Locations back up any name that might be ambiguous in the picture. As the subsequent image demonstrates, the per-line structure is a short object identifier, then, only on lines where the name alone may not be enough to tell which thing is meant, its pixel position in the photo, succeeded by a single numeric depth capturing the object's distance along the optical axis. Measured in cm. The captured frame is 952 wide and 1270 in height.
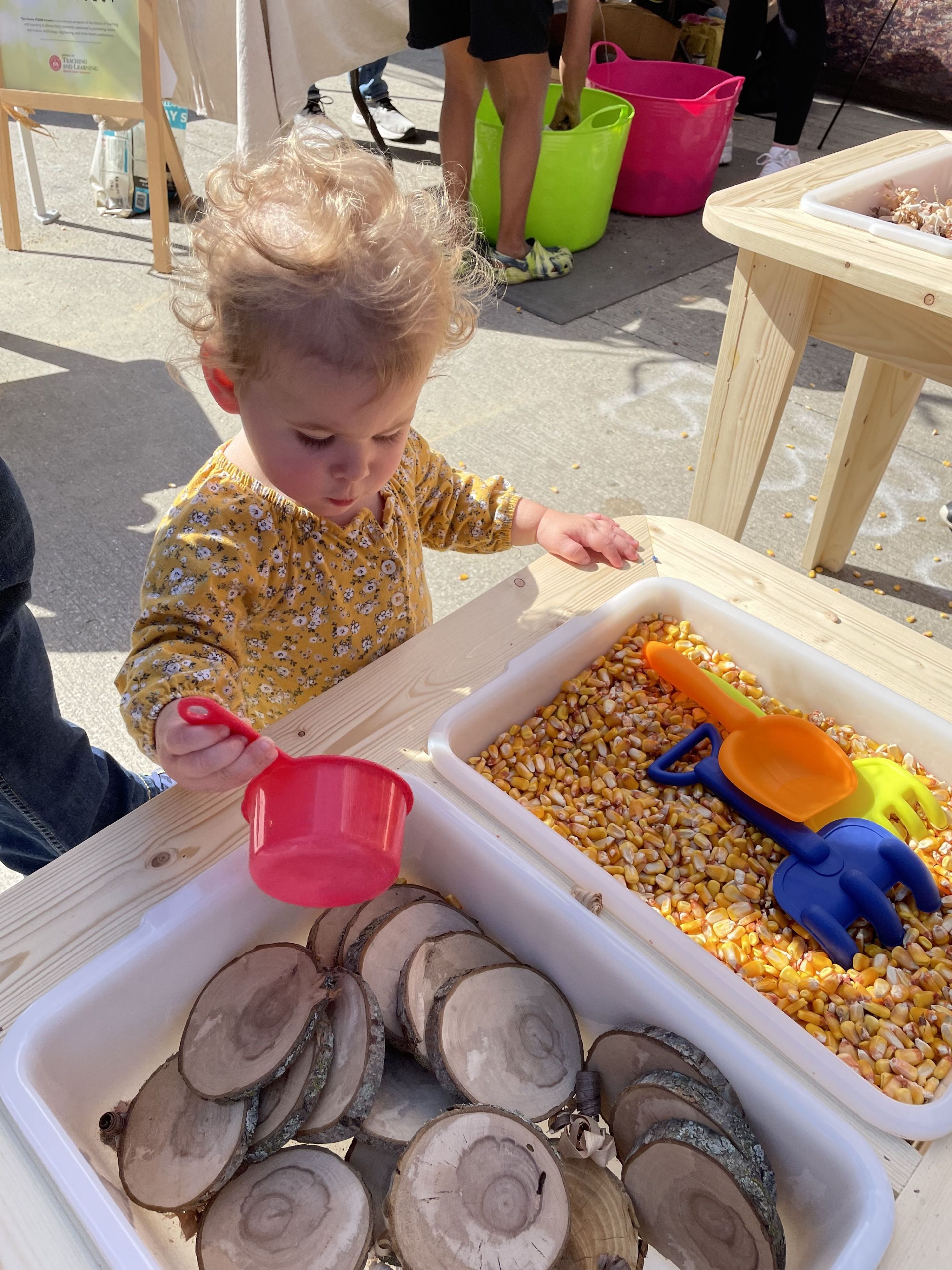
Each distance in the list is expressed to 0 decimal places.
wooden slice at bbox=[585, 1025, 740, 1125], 67
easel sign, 274
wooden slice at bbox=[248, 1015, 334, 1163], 64
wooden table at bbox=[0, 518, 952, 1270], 59
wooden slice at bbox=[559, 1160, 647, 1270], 61
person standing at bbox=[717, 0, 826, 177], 331
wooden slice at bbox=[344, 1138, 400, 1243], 67
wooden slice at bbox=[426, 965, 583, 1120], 68
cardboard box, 416
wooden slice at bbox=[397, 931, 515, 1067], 71
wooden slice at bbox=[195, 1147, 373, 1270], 60
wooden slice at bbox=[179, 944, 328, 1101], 65
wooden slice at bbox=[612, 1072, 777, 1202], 63
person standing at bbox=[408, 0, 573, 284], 262
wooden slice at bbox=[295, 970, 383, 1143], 65
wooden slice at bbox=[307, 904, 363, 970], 76
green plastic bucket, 302
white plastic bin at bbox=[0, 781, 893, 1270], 60
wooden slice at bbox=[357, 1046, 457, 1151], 66
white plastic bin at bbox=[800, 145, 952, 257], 124
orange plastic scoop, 89
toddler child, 77
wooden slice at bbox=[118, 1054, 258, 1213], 62
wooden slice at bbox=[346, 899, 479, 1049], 73
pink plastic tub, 327
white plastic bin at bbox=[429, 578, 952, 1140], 67
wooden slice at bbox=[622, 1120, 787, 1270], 60
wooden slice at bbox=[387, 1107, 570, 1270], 58
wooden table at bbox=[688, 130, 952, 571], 121
